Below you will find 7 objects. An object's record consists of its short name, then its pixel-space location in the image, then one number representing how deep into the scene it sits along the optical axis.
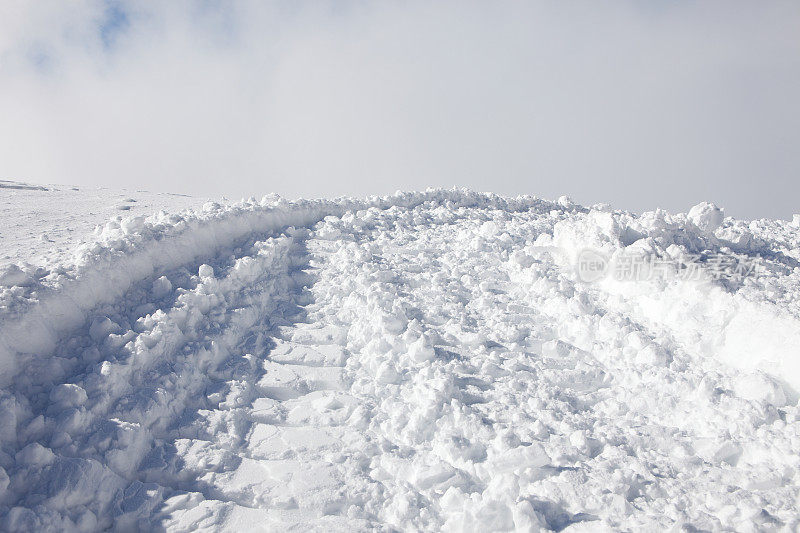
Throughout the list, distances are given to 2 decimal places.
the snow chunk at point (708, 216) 6.08
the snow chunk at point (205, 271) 4.45
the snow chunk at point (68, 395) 2.76
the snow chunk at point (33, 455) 2.38
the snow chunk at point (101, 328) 3.37
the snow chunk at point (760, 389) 3.11
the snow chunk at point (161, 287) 4.08
